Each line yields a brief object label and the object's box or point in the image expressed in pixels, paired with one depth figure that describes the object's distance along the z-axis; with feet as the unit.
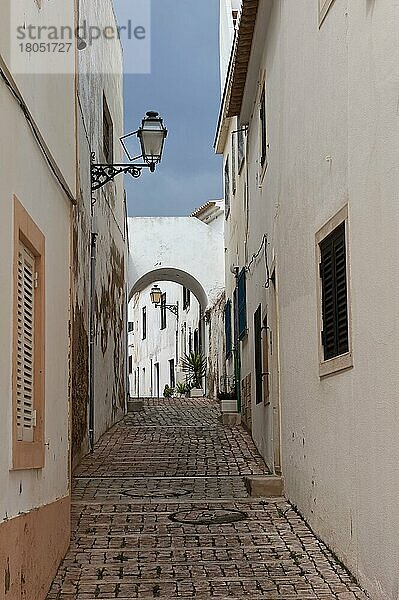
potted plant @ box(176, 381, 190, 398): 102.63
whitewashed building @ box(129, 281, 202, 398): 124.09
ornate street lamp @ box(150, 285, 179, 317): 117.39
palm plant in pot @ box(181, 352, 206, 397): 96.51
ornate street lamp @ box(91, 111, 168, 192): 47.93
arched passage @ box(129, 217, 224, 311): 98.12
